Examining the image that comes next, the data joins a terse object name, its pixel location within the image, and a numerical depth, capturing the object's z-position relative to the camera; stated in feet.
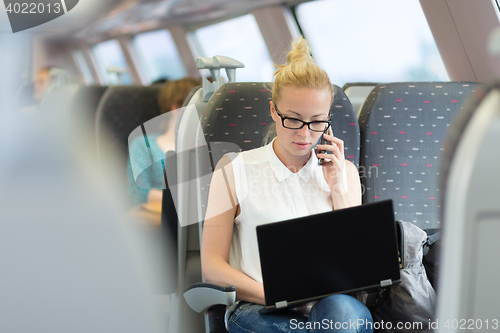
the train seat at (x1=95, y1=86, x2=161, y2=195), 7.05
